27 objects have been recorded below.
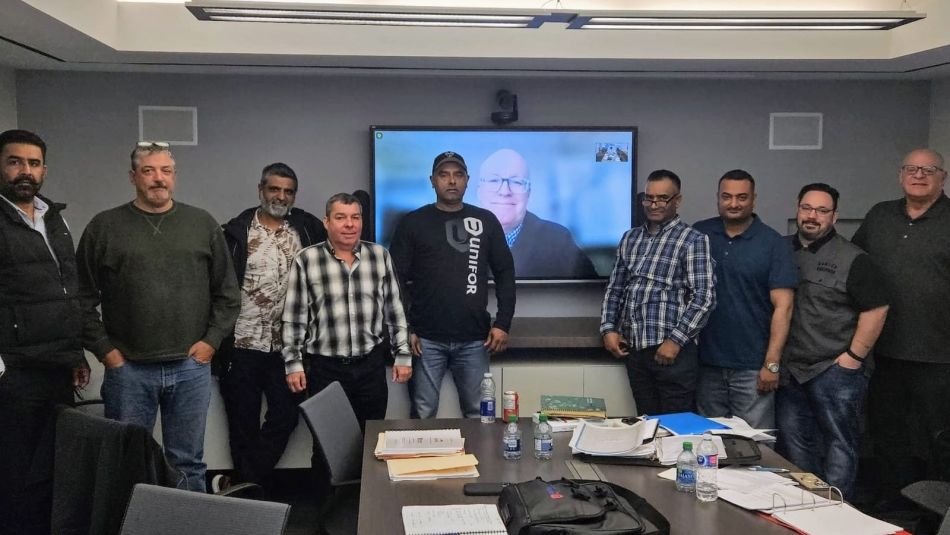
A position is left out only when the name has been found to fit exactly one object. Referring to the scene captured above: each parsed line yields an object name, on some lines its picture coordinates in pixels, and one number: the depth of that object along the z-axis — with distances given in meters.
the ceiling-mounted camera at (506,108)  4.74
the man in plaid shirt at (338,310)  3.53
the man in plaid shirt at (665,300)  3.68
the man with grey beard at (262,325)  3.89
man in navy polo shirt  3.67
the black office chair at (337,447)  2.76
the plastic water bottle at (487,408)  3.08
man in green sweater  3.25
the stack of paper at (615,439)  2.62
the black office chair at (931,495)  2.58
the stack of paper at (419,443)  2.62
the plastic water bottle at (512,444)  2.63
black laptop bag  1.96
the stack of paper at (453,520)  1.99
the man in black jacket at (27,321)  2.92
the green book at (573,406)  3.15
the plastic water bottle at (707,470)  2.24
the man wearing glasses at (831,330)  3.55
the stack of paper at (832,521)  2.04
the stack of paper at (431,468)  2.43
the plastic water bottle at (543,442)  2.64
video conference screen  4.72
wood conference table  2.07
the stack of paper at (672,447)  2.58
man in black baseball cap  3.93
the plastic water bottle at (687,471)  2.32
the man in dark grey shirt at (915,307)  3.70
